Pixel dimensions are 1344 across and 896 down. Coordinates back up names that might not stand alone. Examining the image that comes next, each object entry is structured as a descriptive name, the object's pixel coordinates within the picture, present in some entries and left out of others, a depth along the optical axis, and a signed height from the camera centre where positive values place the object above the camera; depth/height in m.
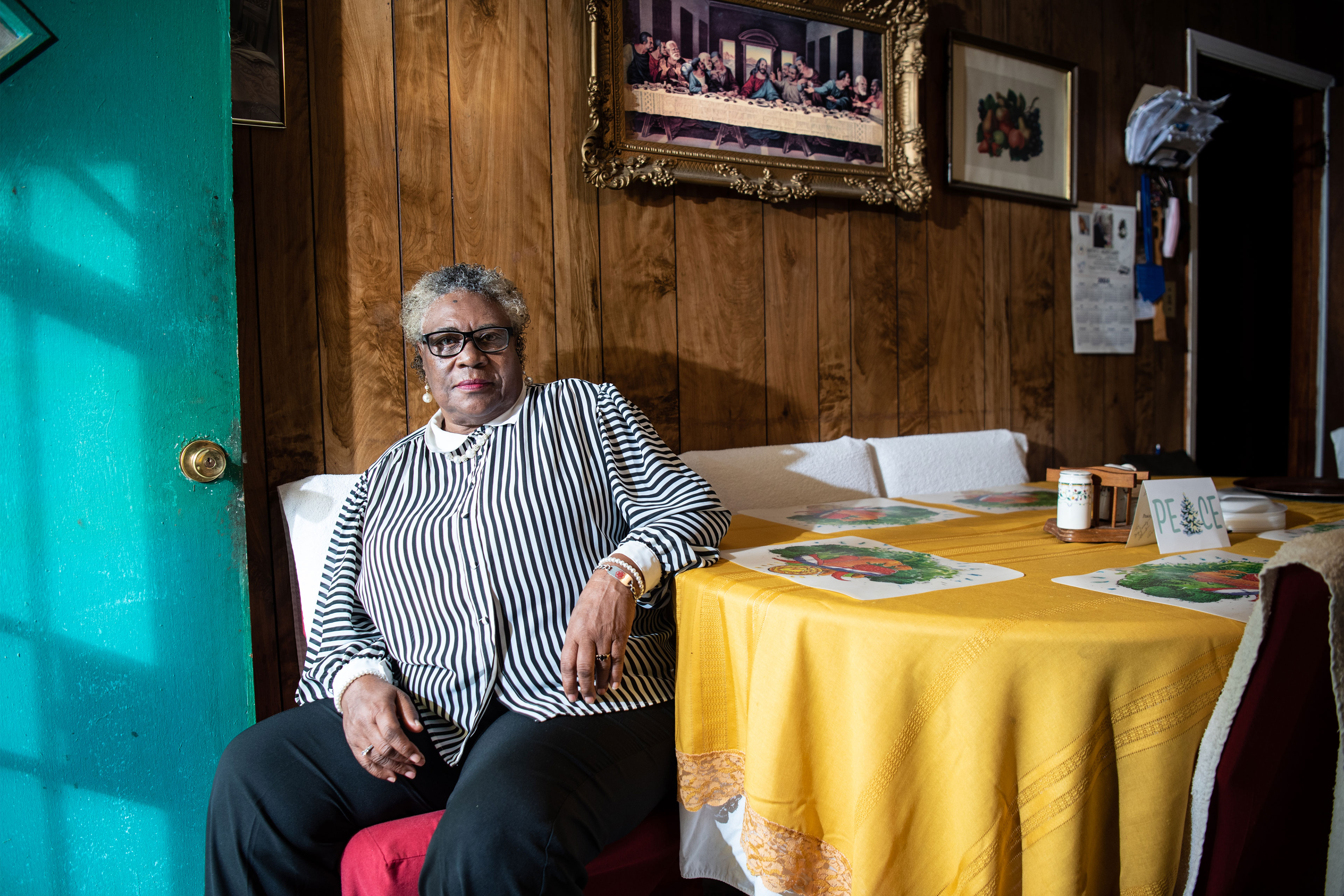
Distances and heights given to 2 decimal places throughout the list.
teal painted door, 1.29 -0.05
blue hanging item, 2.84 +0.43
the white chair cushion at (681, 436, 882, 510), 1.88 -0.19
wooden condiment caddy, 1.30 -0.19
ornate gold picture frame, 1.87 +0.77
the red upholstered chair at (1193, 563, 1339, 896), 0.71 -0.37
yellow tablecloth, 0.82 -0.38
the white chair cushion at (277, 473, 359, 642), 1.50 -0.22
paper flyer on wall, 2.72 +0.39
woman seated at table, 1.06 -0.38
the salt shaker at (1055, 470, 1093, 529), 1.31 -0.18
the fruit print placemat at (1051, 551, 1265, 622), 0.93 -0.25
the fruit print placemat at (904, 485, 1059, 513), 1.75 -0.25
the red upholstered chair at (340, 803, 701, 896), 1.04 -0.63
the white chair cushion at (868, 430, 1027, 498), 2.15 -0.19
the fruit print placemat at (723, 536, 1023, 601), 1.04 -0.25
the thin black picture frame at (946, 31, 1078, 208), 2.35 +0.91
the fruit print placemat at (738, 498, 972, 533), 1.57 -0.25
